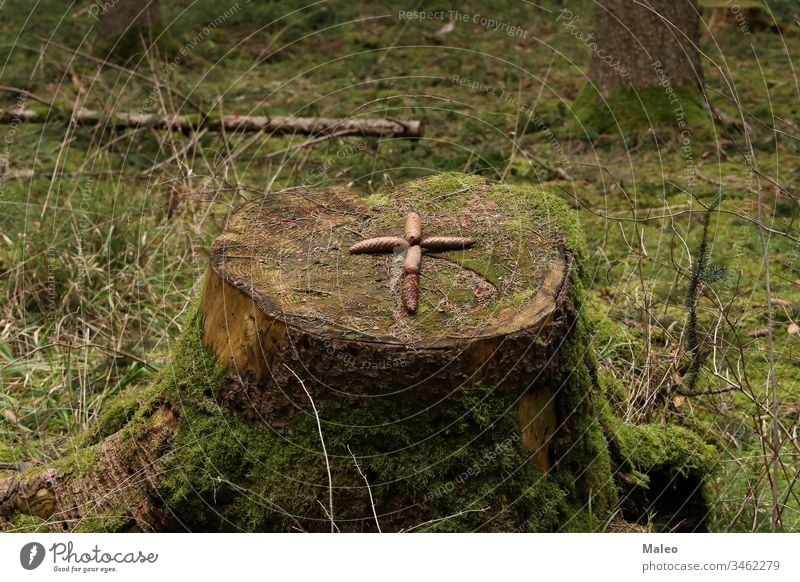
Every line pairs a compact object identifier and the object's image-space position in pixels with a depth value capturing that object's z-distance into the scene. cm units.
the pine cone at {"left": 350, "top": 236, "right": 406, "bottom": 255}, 308
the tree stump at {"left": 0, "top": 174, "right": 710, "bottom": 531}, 272
